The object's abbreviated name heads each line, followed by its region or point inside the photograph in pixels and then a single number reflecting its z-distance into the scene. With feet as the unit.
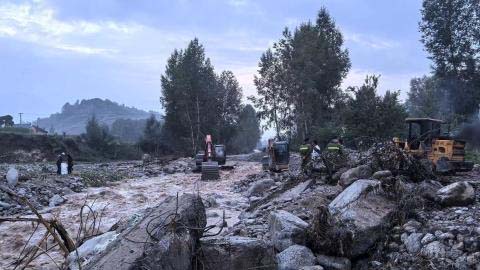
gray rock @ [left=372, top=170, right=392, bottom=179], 27.98
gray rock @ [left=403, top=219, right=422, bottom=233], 21.09
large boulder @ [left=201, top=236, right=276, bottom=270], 15.53
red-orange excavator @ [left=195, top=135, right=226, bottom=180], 65.77
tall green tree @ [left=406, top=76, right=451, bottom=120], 102.12
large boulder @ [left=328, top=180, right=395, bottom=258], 20.13
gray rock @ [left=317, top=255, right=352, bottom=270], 19.12
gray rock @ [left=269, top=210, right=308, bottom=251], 20.10
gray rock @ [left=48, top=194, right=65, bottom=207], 46.32
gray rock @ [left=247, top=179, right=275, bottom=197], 45.95
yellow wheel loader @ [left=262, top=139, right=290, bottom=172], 61.00
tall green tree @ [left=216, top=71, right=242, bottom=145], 153.48
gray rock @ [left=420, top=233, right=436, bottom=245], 19.61
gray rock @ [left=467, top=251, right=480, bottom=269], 17.44
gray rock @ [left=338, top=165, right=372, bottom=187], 30.37
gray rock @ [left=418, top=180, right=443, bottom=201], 24.98
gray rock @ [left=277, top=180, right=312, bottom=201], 33.13
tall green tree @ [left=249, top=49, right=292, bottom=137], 132.67
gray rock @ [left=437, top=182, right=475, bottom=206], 24.21
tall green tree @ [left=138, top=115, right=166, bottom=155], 150.80
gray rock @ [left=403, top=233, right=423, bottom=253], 19.69
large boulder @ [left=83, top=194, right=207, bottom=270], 12.79
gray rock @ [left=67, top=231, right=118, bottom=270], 19.66
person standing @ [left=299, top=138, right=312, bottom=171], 40.56
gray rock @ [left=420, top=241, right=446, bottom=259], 18.54
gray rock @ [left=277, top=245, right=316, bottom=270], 18.12
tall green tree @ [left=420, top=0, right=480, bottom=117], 98.73
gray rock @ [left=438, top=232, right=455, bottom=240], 19.49
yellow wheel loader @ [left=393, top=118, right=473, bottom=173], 39.32
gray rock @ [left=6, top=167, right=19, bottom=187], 50.80
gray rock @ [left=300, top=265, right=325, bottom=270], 17.70
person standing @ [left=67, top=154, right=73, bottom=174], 69.31
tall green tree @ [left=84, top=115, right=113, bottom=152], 146.41
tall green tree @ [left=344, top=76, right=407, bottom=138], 82.64
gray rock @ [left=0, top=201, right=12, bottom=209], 42.46
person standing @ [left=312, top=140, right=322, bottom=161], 38.86
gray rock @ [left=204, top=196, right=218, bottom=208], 40.70
